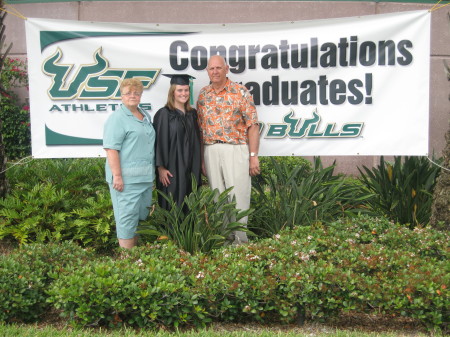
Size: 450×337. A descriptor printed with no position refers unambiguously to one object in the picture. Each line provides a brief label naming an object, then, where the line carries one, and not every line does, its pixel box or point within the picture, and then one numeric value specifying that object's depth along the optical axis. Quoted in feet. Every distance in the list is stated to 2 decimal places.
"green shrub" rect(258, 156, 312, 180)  28.17
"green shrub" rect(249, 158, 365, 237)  18.10
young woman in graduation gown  16.26
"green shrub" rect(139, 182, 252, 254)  16.07
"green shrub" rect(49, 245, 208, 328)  12.34
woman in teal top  15.46
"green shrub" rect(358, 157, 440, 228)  19.40
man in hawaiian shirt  16.70
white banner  19.02
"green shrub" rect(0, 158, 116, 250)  17.99
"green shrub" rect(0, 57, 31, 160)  31.92
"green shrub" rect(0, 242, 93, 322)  12.92
